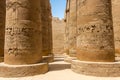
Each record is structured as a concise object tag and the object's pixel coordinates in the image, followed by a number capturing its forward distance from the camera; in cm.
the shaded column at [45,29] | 1245
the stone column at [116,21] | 1098
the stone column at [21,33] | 676
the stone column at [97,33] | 651
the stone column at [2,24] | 1071
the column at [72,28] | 1152
